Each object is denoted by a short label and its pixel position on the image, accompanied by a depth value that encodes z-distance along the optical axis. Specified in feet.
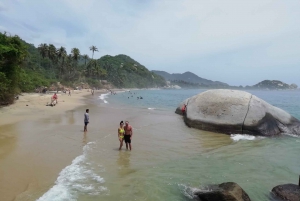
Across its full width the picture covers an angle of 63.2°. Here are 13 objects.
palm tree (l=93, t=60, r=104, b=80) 337.72
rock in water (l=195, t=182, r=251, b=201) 20.77
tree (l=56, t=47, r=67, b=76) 245.30
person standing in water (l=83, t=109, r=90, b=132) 49.59
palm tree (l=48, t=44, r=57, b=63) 239.50
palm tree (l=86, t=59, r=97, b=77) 335.63
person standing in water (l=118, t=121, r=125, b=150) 37.78
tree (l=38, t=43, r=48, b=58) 239.09
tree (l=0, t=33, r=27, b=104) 66.33
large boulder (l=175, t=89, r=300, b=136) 51.13
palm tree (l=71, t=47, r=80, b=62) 257.55
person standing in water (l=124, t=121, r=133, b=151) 37.42
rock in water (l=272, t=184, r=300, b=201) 22.82
